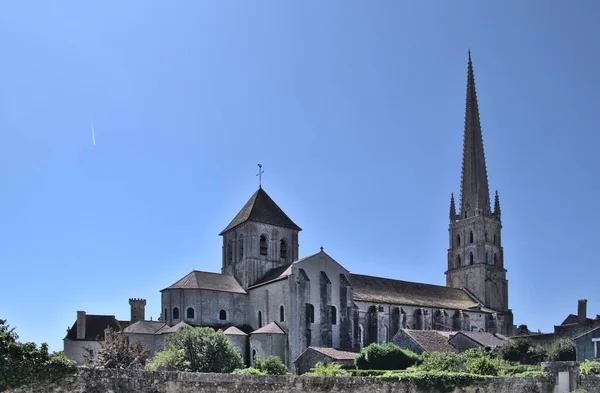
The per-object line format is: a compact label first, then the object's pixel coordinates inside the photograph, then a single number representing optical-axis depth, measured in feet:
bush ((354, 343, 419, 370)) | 131.34
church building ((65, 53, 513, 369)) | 157.28
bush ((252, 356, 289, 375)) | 130.11
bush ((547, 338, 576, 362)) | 134.41
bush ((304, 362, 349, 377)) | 109.52
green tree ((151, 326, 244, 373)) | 128.98
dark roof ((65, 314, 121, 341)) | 166.30
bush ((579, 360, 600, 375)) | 84.58
